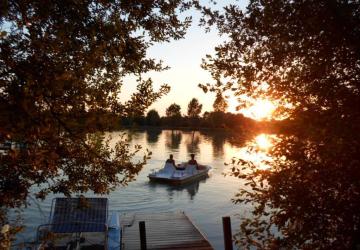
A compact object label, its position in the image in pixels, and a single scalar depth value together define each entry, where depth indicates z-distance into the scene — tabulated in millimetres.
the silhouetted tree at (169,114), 156150
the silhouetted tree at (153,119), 154638
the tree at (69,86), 3764
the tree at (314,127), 4602
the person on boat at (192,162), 40375
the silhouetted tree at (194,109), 164375
